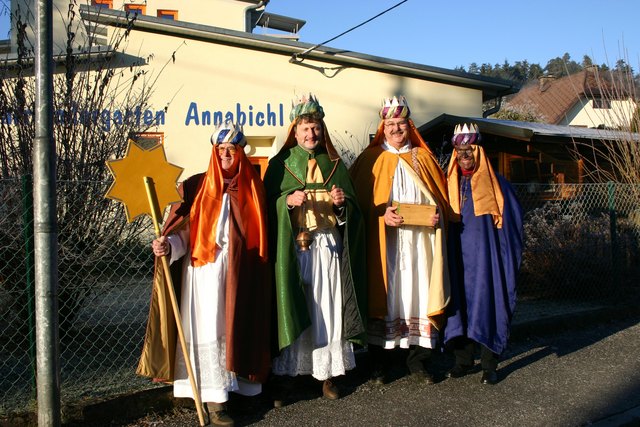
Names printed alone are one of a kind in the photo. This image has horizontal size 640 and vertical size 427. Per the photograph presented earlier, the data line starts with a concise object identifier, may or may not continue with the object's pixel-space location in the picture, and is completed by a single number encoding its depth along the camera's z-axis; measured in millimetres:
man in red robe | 3893
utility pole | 3299
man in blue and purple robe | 4746
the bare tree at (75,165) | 4820
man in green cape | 4172
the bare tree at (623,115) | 8383
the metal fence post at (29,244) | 4059
